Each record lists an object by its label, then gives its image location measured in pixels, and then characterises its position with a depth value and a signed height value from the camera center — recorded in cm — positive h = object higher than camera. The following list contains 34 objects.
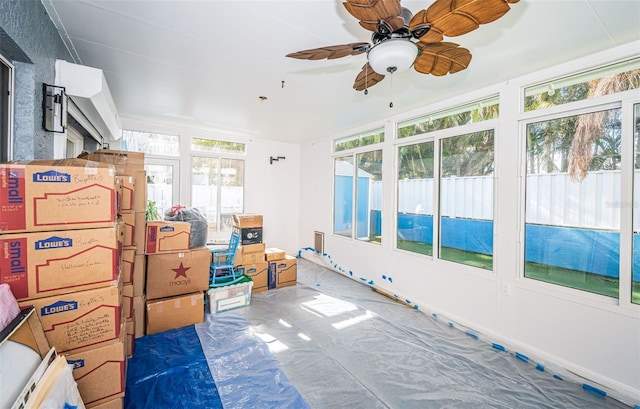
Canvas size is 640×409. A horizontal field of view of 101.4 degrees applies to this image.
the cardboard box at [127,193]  219 +8
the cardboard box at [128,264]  221 -53
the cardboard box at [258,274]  362 -98
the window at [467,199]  271 +10
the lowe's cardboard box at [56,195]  114 +3
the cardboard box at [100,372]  133 -90
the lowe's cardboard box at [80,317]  122 -57
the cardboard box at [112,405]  142 -112
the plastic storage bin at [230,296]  296 -108
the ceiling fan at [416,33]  108 +84
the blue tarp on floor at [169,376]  173 -128
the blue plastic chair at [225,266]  318 -77
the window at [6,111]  142 +50
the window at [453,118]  267 +103
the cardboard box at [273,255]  381 -74
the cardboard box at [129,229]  224 -23
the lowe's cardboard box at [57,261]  115 -28
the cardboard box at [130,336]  213 -111
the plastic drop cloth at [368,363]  181 -130
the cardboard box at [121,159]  230 +39
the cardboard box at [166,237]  258 -34
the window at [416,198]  327 +12
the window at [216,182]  466 +40
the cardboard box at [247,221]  363 -23
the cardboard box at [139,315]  247 -107
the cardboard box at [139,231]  238 -26
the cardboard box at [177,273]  259 -72
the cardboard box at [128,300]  215 -82
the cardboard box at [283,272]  379 -100
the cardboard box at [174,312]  254 -110
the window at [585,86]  191 +99
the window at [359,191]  407 +26
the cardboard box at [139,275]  245 -68
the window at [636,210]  187 +0
